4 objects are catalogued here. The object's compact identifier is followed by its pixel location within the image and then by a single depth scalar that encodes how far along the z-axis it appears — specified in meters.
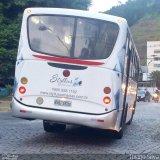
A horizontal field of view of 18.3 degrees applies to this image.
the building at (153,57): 138.38
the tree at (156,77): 118.68
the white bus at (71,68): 10.75
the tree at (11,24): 31.64
